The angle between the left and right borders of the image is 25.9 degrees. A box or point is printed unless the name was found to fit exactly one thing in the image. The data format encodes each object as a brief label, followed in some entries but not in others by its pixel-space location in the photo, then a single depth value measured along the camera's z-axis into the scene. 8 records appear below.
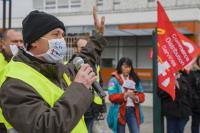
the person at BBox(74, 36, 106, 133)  5.91
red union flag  7.07
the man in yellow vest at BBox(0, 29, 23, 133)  4.46
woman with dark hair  7.36
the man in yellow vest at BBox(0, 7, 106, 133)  2.22
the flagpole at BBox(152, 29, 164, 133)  7.32
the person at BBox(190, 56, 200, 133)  8.38
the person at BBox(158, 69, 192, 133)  7.46
